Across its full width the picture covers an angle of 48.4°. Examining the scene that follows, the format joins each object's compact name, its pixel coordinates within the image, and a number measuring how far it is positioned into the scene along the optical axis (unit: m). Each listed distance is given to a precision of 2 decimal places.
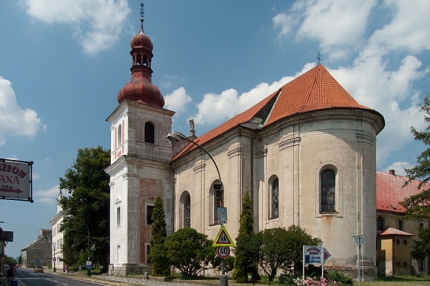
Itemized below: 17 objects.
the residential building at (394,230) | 39.22
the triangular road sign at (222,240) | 17.98
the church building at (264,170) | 26.61
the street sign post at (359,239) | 17.25
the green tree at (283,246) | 23.70
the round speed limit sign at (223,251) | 18.00
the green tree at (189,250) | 29.75
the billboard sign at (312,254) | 21.23
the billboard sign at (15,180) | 11.19
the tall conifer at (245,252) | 25.36
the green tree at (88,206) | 46.94
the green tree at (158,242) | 32.72
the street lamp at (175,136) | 19.52
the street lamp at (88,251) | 43.38
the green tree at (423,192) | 30.66
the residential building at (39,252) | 118.62
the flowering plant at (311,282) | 20.69
